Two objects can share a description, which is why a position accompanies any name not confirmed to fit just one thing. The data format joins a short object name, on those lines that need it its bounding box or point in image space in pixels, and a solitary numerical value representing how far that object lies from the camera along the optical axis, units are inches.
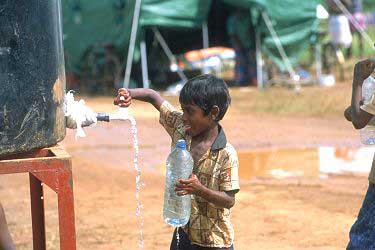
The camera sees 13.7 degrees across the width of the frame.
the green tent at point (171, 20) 1252.9
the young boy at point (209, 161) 274.4
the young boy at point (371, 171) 277.5
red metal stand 254.5
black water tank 251.9
